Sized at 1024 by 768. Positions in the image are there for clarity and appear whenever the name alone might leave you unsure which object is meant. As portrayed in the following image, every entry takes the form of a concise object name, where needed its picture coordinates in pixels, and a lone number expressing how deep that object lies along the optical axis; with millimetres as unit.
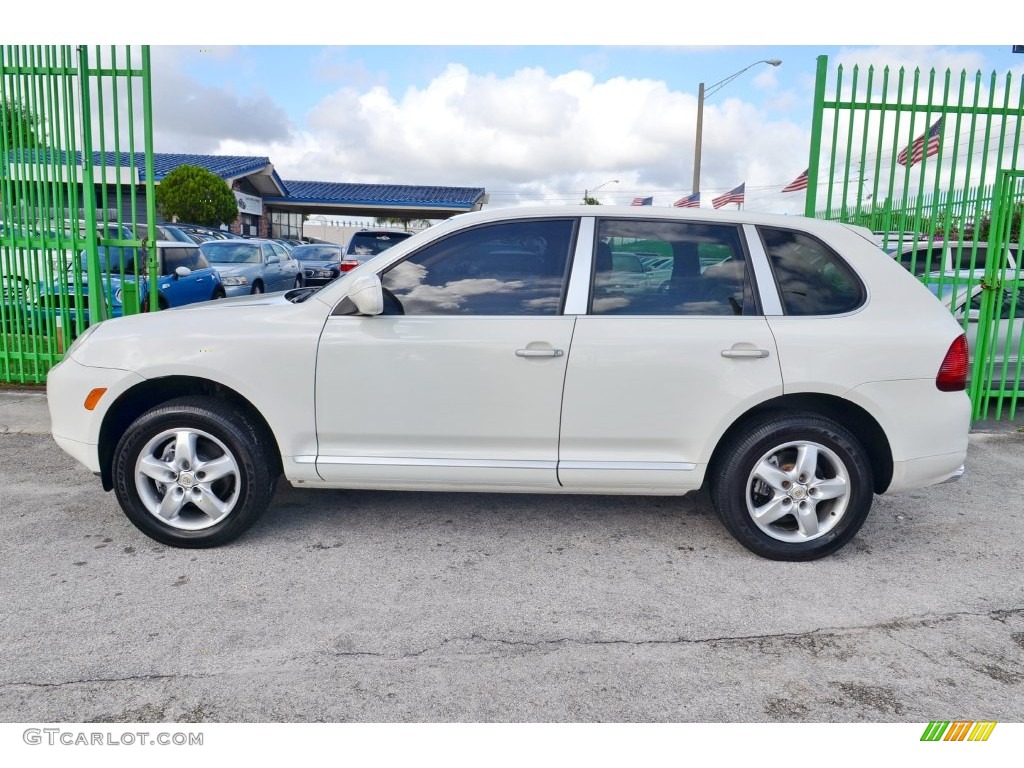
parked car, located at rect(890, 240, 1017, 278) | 6305
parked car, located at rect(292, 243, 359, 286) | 21250
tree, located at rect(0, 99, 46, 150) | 6855
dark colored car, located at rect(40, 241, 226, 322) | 10625
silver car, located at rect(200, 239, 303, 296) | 15422
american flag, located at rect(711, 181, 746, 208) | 22500
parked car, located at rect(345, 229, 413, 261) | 17500
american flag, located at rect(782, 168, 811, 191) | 12496
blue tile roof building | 37375
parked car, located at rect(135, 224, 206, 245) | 17969
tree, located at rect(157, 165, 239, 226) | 32750
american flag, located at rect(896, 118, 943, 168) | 6285
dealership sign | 37469
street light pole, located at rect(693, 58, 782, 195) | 23453
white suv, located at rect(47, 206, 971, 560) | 3836
